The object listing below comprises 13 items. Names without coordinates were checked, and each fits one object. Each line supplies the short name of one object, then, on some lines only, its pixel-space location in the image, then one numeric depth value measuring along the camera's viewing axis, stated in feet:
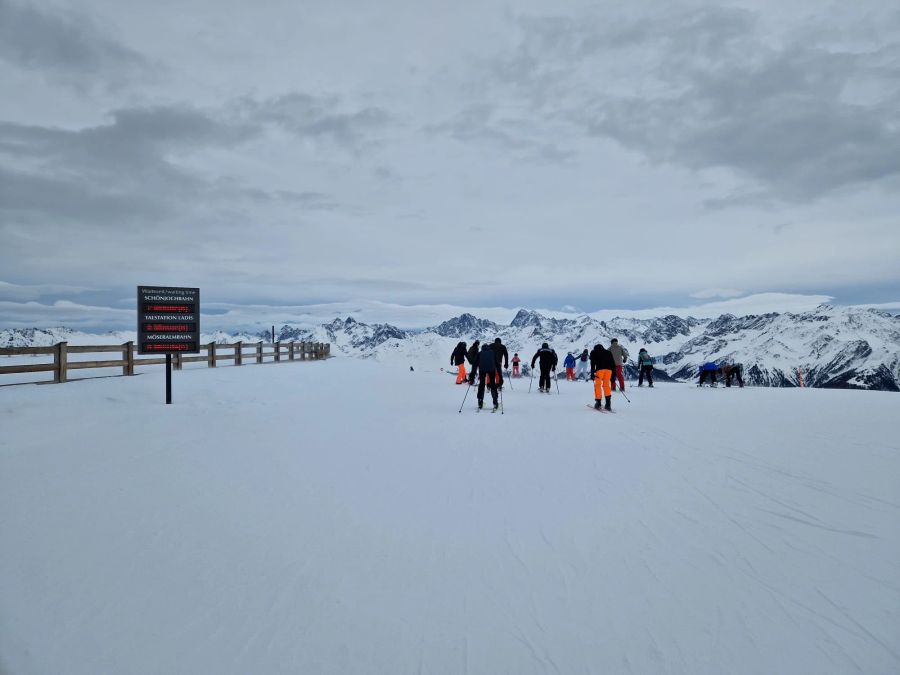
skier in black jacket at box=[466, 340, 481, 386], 62.34
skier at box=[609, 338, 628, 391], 55.06
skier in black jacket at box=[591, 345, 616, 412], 46.35
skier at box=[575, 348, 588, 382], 94.35
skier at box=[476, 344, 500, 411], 46.93
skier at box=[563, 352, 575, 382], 91.06
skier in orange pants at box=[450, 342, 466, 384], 68.24
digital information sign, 46.98
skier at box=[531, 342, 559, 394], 63.87
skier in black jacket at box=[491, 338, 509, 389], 49.40
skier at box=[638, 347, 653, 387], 72.38
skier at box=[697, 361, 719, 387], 74.98
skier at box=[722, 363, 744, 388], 74.38
